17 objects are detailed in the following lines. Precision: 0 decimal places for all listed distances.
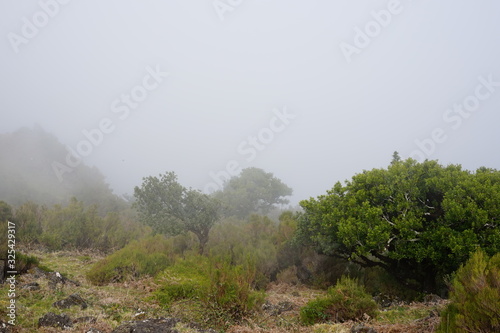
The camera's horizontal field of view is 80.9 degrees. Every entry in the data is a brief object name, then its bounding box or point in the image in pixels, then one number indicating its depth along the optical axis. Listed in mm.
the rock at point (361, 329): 5438
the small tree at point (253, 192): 45906
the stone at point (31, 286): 7643
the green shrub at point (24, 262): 9781
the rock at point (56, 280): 8624
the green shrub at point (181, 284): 8031
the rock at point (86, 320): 5943
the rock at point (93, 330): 5362
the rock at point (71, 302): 6768
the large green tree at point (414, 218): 9375
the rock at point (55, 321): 5594
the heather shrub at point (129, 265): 11305
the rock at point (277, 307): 8130
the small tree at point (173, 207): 18859
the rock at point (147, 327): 5309
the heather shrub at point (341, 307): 7020
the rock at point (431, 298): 9059
